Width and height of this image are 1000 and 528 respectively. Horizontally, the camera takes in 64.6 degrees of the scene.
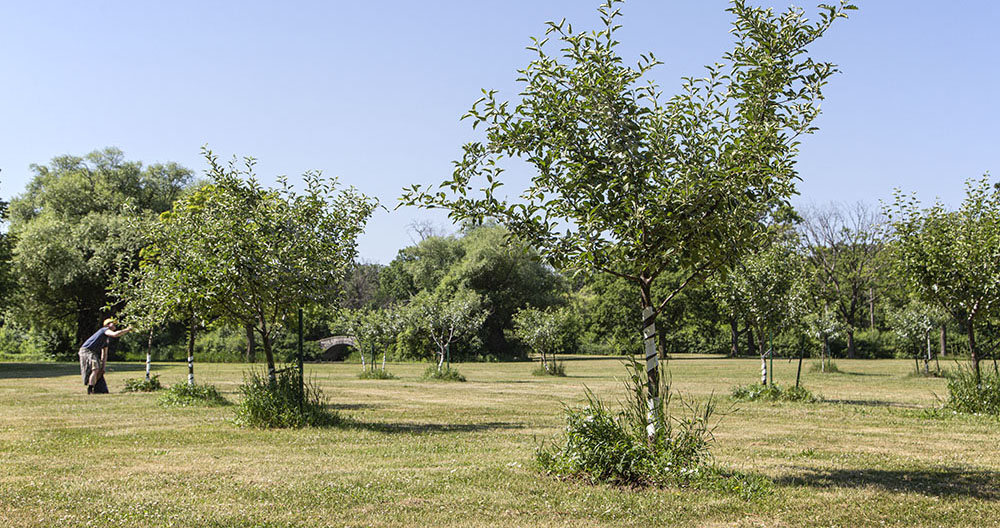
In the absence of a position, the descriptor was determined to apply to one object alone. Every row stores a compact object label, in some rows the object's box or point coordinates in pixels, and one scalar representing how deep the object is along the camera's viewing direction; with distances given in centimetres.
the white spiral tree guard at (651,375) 810
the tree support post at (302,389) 1309
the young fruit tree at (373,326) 3544
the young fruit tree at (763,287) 2161
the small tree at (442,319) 3531
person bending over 2022
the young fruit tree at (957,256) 1598
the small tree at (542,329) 3672
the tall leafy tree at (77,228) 4122
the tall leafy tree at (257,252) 1270
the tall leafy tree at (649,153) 779
